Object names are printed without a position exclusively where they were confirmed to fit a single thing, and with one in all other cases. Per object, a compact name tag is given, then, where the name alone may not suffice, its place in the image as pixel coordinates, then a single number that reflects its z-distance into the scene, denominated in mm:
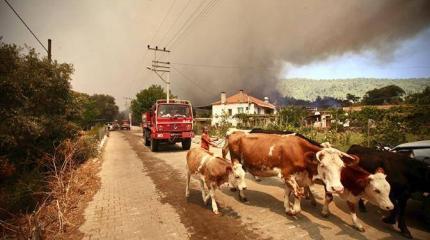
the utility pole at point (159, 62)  32384
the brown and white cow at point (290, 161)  4953
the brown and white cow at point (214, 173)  6008
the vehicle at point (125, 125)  58369
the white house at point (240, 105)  46438
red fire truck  15156
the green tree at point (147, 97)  50088
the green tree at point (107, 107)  98250
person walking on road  10344
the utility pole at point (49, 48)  17569
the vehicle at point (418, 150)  6026
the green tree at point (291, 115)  23203
